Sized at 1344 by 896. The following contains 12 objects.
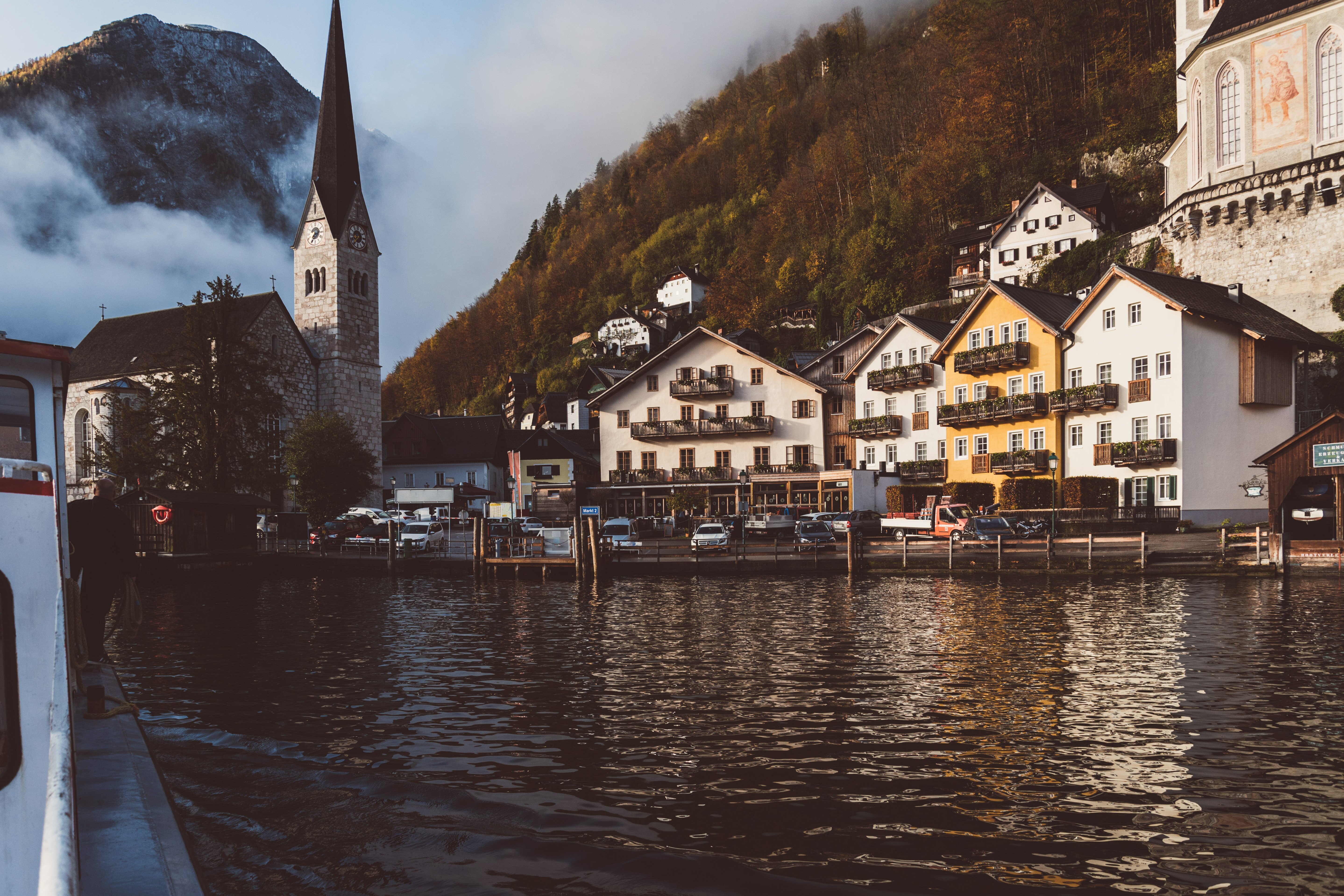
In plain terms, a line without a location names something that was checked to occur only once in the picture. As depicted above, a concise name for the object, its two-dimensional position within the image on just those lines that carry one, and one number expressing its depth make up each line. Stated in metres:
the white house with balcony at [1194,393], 49.47
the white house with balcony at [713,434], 70.38
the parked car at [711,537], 48.31
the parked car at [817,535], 47.97
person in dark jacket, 12.74
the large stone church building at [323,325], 85.88
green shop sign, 33.84
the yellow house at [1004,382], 57.56
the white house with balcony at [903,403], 64.88
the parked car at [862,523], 54.91
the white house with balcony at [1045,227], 82.44
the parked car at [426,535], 57.06
